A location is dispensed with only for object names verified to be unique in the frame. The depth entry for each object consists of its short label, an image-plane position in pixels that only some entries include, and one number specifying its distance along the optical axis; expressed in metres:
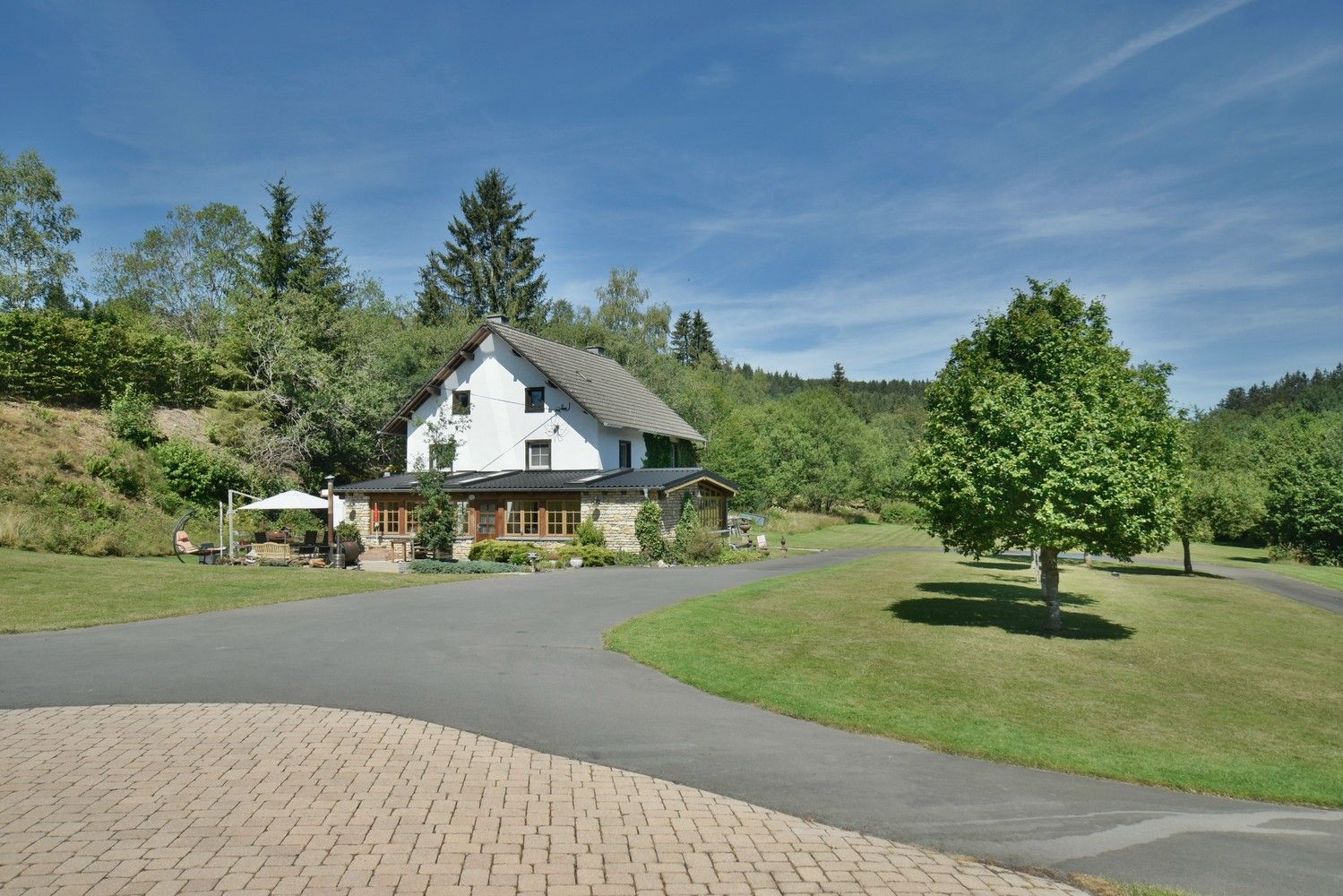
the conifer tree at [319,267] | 47.62
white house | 33.06
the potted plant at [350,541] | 27.31
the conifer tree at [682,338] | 99.19
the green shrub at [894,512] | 64.83
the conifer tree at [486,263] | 62.91
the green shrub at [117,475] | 29.66
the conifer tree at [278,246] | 47.78
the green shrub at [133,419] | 32.22
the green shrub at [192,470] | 31.84
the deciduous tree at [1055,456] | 13.91
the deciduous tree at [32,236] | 41.31
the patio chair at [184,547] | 26.16
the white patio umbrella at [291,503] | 27.30
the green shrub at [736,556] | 32.12
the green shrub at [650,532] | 30.97
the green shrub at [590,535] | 31.34
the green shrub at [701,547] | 31.72
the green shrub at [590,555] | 29.52
